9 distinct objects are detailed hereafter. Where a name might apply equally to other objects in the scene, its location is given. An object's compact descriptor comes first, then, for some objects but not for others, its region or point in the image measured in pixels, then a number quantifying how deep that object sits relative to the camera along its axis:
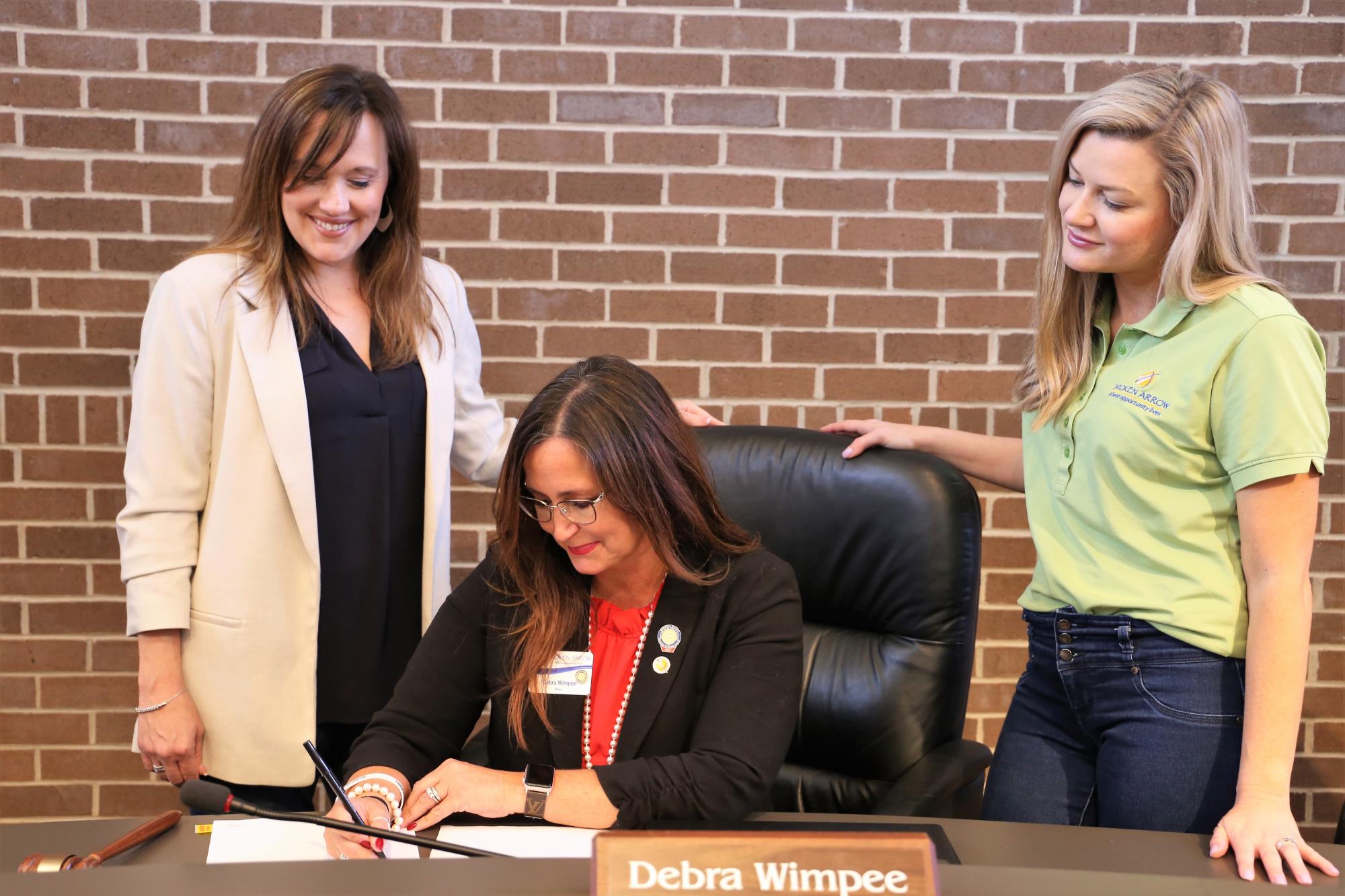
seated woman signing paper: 1.48
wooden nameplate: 1.01
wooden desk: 1.08
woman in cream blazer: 1.79
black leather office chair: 1.78
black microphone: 1.18
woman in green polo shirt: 1.36
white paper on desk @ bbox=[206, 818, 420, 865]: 1.20
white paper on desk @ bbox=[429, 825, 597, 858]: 1.24
